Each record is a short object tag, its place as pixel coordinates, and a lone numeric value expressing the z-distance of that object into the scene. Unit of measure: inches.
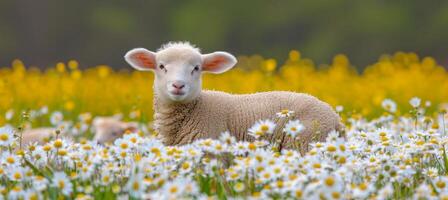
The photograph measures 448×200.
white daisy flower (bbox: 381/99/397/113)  598.6
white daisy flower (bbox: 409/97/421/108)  501.6
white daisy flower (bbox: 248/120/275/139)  394.9
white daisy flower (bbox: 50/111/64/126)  667.9
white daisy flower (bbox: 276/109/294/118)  453.7
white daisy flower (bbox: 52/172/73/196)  350.8
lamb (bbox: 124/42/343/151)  521.0
